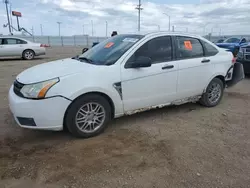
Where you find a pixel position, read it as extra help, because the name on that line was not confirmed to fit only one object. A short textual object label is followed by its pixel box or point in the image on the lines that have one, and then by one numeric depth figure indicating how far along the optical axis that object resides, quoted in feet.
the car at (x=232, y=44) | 44.35
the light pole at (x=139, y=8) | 131.95
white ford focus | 10.19
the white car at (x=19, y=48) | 42.83
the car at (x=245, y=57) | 24.90
